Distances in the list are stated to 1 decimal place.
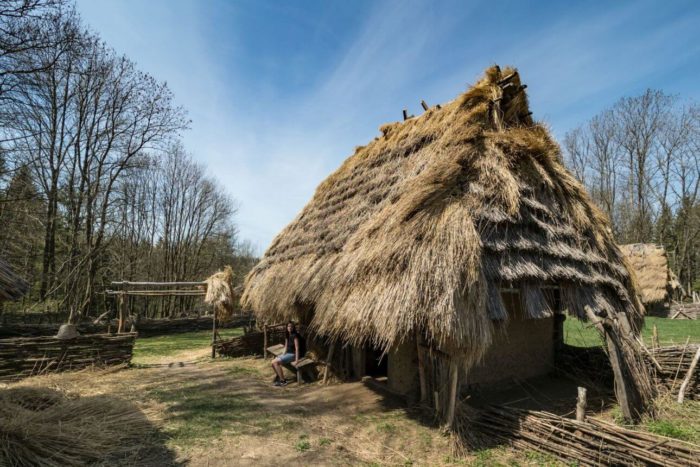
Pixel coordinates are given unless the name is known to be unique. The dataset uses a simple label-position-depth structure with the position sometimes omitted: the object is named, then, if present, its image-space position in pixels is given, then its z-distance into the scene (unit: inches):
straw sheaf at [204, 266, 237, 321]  506.9
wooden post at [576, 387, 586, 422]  175.0
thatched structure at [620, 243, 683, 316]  778.8
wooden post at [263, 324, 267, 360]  434.6
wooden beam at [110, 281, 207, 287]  443.1
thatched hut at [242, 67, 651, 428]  187.6
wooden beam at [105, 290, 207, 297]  467.5
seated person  327.6
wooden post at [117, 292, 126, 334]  461.0
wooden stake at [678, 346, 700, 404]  225.3
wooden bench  323.3
